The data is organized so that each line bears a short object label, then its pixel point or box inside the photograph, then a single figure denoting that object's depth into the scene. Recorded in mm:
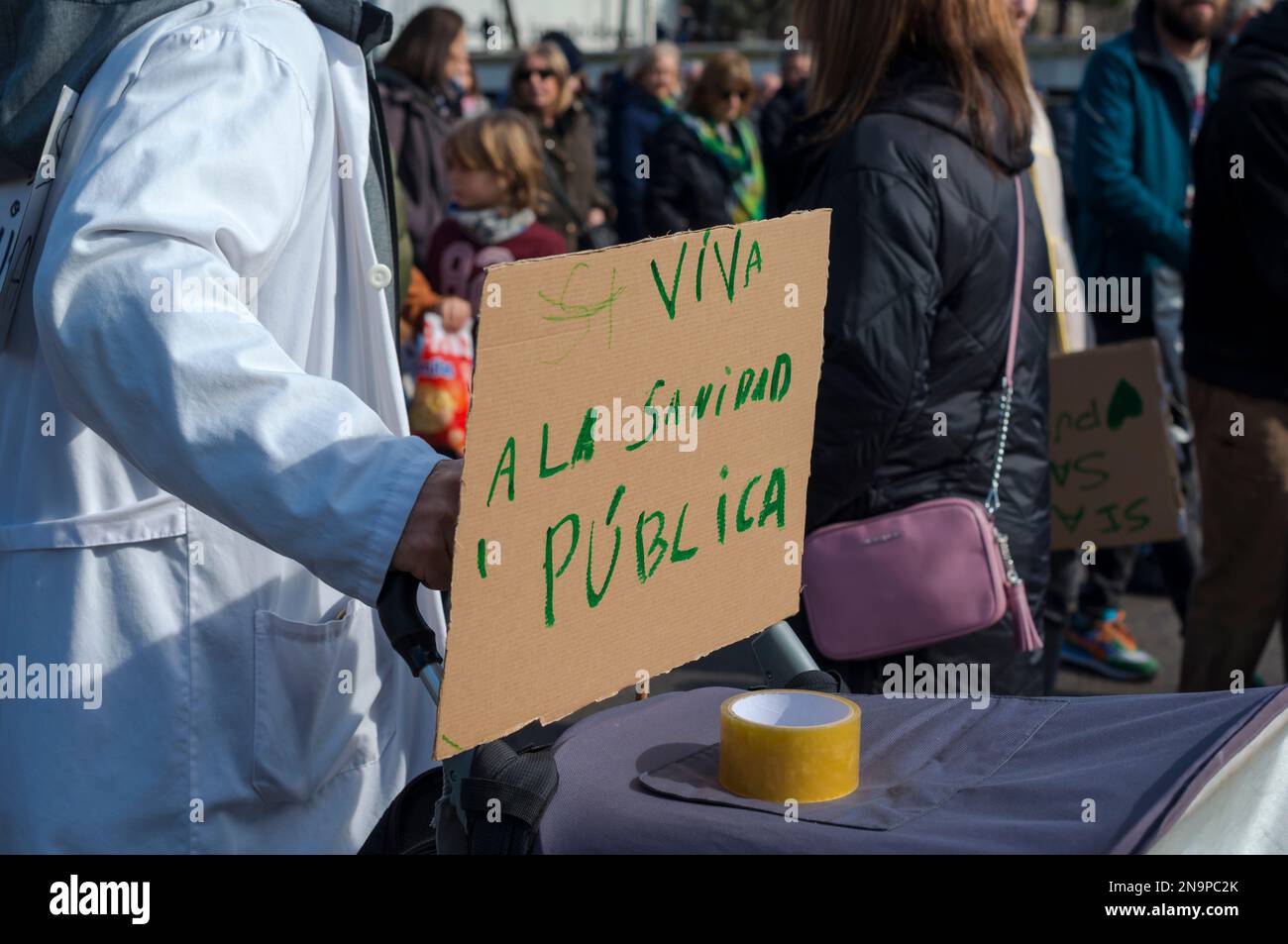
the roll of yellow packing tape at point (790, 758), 1143
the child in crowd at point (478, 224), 4590
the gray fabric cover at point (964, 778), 1045
